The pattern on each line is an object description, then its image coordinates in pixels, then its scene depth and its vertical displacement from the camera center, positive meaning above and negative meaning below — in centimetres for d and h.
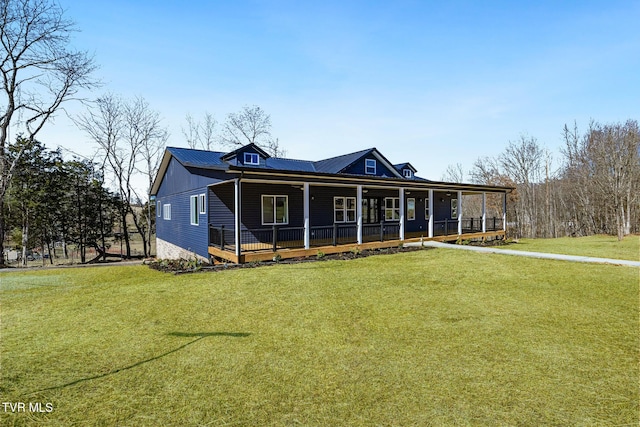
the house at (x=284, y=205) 1230 +62
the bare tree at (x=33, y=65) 1733 +911
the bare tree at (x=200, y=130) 3459 +967
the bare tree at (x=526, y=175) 3117 +396
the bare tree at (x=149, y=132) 2831 +795
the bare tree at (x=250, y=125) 3491 +1019
